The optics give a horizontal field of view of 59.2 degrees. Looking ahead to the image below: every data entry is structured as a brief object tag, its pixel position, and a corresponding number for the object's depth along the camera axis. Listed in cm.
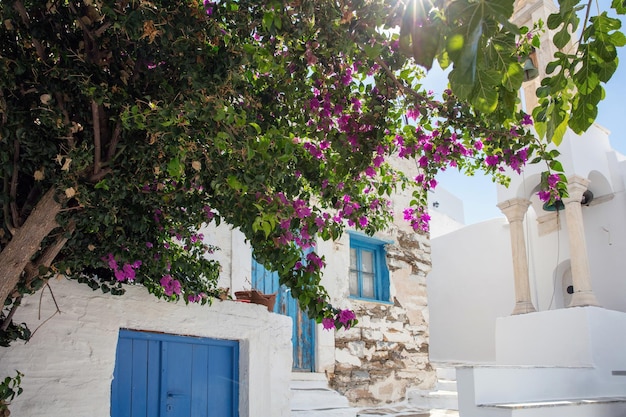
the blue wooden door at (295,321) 593
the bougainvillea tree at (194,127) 237
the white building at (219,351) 320
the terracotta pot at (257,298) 455
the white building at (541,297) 578
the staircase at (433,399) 696
